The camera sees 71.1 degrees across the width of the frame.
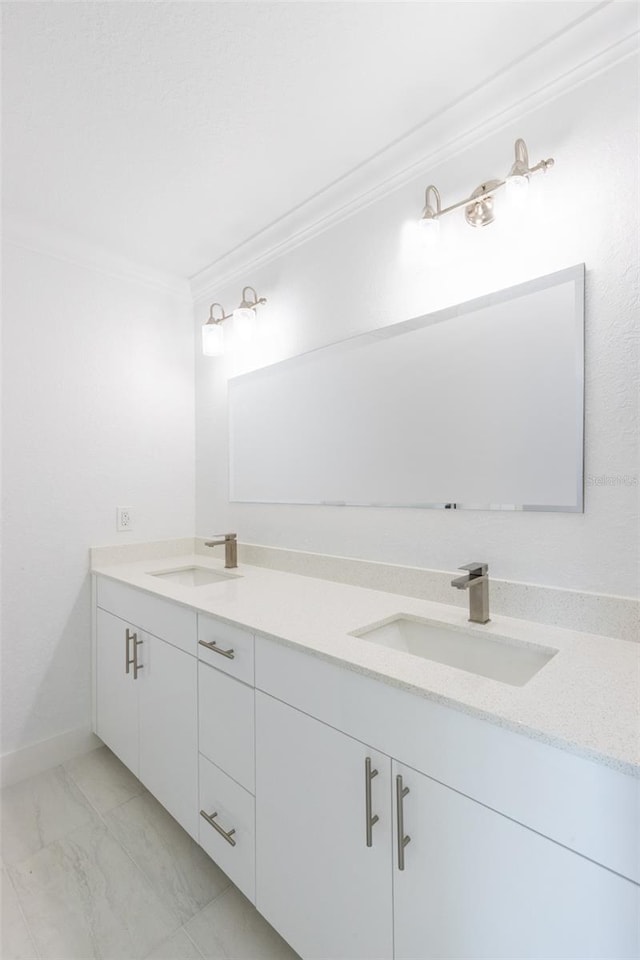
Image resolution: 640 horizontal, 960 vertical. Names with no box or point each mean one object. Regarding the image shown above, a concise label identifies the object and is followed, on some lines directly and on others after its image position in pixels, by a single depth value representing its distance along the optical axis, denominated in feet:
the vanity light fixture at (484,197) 3.86
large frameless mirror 3.92
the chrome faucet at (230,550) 6.86
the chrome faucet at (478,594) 4.01
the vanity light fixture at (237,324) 6.72
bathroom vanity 2.24
